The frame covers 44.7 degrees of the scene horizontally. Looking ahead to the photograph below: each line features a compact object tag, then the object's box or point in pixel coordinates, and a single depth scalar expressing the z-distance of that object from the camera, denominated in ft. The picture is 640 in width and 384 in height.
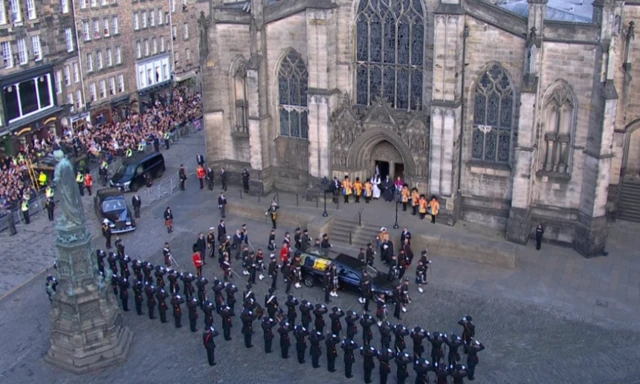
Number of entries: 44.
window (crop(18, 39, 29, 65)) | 160.56
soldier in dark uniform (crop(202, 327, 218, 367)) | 85.35
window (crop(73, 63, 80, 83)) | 179.42
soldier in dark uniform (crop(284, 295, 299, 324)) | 91.20
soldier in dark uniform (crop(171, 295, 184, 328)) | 93.56
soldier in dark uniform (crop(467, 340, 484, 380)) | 81.76
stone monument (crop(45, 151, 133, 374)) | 84.94
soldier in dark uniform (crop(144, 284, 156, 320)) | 95.66
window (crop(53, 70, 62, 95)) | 172.96
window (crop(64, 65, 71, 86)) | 176.04
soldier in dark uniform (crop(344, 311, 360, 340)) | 86.17
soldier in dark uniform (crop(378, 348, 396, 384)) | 80.69
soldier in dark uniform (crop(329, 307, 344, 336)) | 87.61
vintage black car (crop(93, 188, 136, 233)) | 124.57
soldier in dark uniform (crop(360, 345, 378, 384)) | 81.56
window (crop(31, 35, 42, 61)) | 164.66
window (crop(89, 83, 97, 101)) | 186.02
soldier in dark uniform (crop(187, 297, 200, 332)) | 92.73
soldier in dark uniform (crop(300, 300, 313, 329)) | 89.97
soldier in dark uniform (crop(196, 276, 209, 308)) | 95.30
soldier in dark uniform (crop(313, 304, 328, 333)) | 88.58
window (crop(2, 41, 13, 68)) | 156.25
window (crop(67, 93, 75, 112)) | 177.99
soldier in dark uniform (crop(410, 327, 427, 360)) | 83.56
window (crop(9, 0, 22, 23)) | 156.81
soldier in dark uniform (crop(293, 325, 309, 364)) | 85.92
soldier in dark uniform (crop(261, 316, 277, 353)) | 87.56
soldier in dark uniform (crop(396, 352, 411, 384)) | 80.02
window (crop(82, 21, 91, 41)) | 180.14
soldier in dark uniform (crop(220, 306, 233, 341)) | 89.92
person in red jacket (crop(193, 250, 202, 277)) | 107.65
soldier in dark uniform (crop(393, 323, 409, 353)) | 84.58
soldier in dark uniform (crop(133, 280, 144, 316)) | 97.81
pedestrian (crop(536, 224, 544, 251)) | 115.24
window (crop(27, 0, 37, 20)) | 161.58
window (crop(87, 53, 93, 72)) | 183.87
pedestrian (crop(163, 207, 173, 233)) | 124.47
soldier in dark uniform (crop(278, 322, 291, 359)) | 86.90
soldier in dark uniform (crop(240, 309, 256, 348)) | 88.69
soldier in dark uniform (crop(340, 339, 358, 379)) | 82.74
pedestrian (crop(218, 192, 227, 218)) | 129.08
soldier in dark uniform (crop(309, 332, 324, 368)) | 84.53
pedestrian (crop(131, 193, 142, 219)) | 128.67
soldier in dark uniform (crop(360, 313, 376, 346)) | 86.28
